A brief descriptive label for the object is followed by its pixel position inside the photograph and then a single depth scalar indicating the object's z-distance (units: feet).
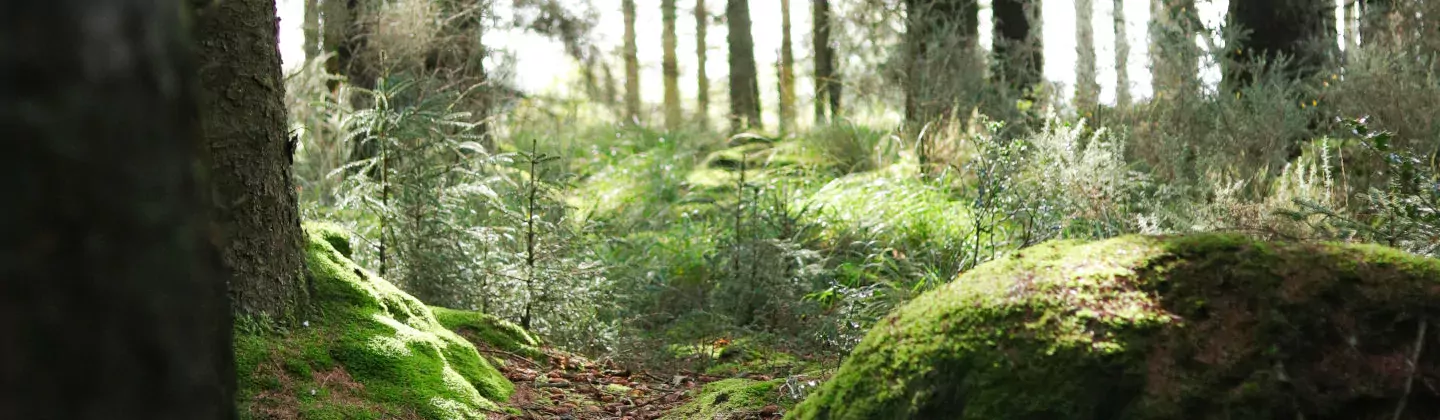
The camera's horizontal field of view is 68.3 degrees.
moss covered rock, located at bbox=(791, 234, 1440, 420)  6.63
